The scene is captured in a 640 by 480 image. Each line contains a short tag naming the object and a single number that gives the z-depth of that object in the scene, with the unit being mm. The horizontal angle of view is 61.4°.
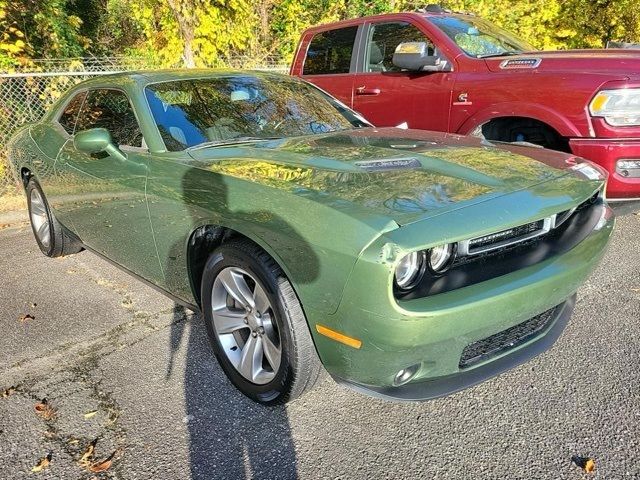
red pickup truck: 3916
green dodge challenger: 1996
